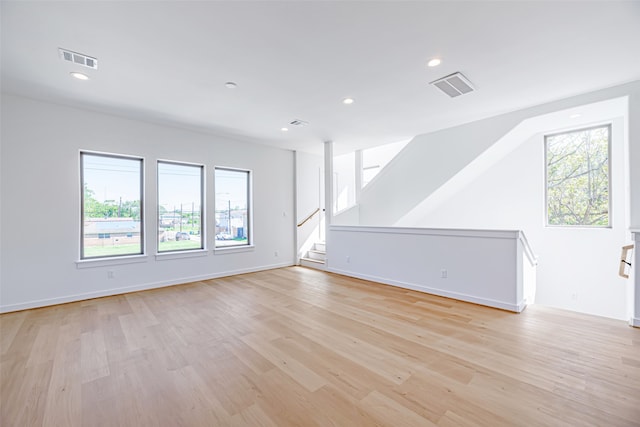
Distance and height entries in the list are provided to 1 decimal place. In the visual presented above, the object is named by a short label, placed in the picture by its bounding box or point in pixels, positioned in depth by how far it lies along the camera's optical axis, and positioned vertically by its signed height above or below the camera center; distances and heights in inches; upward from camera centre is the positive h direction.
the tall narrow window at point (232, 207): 226.2 +5.7
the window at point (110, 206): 170.4 +5.5
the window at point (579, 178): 189.2 +26.0
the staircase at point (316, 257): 257.3 -45.2
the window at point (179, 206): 198.7 +5.9
